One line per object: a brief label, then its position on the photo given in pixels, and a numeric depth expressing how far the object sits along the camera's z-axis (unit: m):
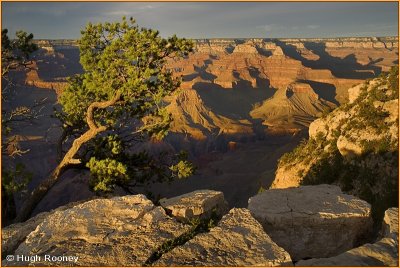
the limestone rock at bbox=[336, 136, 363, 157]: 25.09
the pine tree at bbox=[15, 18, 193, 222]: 15.20
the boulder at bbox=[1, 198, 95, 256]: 10.81
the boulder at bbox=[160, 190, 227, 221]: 11.45
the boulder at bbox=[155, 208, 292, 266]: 8.62
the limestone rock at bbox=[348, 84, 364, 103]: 32.84
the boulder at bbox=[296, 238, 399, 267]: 8.48
